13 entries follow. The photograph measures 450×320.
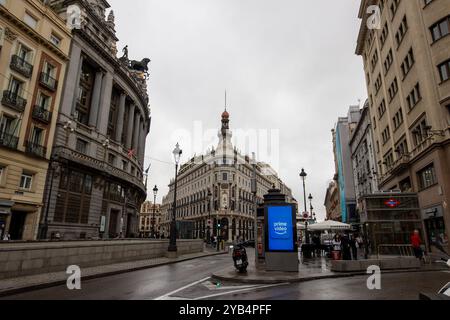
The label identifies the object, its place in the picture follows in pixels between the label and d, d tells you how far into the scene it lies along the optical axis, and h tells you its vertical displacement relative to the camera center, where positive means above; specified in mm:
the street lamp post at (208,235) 67006 -497
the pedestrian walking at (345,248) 16097 -720
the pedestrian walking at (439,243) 18819 -474
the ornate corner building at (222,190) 76688 +12786
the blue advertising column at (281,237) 13422 -133
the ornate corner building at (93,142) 27109 +10083
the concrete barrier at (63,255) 10556 -1073
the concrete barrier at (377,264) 13109 -1340
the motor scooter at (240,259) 13141 -1140
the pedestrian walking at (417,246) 15664 -559
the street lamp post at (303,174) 28703 +5915
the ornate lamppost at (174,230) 21797 +195
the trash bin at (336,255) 17112 -1176
